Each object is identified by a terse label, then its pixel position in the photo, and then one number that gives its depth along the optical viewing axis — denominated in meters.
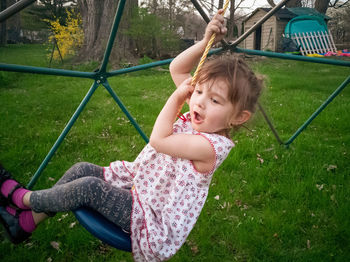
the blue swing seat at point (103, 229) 1.19
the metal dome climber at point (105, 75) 1.22
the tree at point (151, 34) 9.03
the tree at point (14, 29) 28.72
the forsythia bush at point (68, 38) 10.14
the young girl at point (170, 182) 1.26
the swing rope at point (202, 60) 1.22
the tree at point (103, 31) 8.62
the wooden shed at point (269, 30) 13.57
